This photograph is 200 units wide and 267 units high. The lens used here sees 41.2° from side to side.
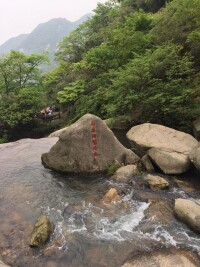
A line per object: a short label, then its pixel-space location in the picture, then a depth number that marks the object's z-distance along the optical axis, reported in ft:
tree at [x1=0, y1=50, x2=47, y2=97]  103.50
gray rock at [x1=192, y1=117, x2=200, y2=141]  49.78
